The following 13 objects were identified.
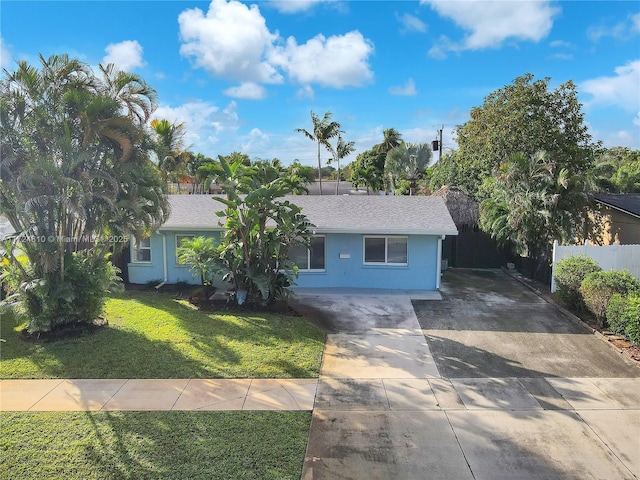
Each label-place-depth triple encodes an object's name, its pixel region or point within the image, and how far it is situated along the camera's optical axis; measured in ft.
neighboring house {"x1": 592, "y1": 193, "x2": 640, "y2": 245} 50.43
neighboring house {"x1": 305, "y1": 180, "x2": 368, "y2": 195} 147.43
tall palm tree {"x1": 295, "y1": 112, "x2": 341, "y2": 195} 109.29
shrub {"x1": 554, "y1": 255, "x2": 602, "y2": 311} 37.40
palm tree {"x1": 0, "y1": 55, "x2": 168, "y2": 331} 28.09
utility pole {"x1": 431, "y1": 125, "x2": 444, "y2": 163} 118.52
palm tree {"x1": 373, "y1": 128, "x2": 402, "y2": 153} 156.35
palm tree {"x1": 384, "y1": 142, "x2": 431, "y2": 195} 122.21
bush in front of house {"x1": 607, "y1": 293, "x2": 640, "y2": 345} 29.27
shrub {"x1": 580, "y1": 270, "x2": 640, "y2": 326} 32.76
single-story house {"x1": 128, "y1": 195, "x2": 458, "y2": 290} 46.91
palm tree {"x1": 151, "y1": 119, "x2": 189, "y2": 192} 83.46
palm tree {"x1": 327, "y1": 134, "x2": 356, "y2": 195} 124.61
